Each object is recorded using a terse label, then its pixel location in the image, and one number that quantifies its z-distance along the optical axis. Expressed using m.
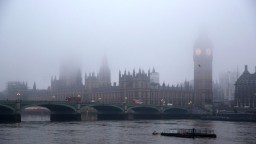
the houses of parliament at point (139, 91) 190.00
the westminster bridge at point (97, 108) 113.44
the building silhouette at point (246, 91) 168.12
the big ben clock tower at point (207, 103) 179.15
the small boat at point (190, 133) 71.18
